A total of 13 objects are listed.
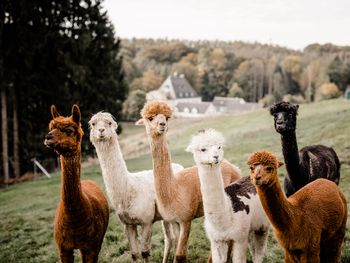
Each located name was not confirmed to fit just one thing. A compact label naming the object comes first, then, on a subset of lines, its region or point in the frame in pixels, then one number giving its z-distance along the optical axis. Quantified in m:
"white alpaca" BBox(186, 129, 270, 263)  4.29
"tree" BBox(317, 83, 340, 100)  46.81
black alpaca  5.24
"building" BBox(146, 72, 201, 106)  61.75
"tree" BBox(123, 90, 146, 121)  26.92
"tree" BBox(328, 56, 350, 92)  49.19
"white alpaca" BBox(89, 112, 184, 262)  5.06
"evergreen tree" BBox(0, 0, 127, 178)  17.09
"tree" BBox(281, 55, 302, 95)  60.59
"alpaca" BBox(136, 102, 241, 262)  5.10
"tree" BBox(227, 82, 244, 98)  63.19
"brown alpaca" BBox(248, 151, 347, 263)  3.62
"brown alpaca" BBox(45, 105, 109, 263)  4.27
